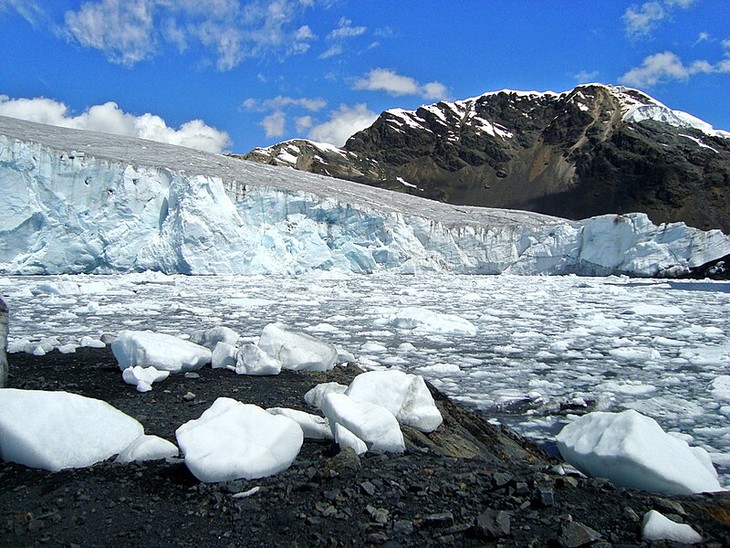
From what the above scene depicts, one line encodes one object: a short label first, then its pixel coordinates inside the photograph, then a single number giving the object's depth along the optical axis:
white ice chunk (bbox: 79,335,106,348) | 5.22
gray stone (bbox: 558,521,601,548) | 1.54
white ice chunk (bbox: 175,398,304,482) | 2.04
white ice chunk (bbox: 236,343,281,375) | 4.04
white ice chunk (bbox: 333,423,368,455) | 2.34
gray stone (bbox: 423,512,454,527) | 1.70
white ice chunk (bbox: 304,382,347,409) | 3.28
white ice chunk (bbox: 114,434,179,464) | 2.26
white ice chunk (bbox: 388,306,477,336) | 7.88
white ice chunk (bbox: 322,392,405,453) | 2.46
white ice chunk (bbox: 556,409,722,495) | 2.07
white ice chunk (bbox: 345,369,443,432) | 2.96
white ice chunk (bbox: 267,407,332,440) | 2.62
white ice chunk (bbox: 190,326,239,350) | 4.77
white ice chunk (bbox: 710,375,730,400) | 4.23
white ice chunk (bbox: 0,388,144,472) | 2.21
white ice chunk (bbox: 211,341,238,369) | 4.18
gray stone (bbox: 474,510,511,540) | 1.60
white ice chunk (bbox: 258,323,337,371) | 4.30
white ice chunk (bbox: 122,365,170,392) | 3.53
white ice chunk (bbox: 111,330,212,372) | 3.88
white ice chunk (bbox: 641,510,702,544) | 1.55
